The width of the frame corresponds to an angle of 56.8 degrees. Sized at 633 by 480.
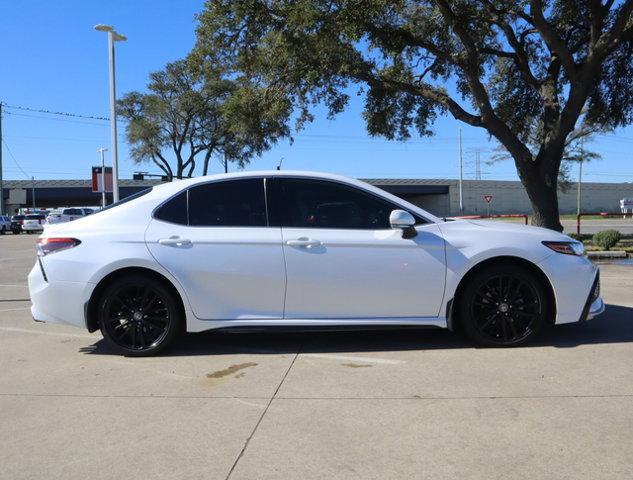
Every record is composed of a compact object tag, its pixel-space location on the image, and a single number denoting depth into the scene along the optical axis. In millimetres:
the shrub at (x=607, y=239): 16375
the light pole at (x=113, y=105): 16250
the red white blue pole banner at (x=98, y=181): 20078
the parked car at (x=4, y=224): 51781
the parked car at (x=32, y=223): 51438
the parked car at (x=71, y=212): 41572
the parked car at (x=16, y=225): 53125
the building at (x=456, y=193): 83000
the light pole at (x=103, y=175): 20083
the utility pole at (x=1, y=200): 58281
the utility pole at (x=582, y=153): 38041
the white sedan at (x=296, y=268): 5395
